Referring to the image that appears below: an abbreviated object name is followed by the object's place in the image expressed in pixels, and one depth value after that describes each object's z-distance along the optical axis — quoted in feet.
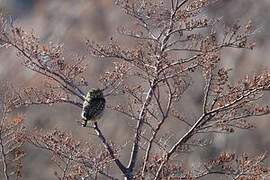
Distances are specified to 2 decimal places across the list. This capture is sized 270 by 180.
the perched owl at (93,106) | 54.24
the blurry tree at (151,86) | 52.44
